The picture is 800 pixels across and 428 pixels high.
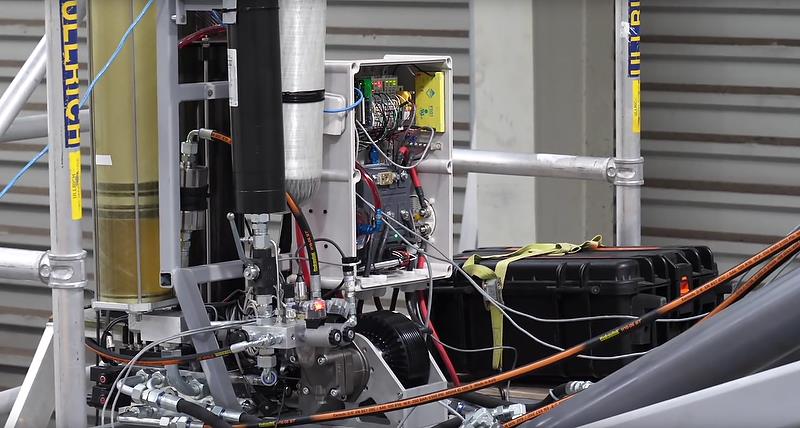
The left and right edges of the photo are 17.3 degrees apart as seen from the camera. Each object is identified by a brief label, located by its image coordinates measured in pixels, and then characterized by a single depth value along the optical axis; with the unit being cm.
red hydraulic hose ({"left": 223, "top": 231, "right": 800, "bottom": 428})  790
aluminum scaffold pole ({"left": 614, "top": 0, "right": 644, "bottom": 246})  1041
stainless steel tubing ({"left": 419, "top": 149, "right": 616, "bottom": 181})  1057
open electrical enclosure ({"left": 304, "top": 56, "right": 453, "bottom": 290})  853
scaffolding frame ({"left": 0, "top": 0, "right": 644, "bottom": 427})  735
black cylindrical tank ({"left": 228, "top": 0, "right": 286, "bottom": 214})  774
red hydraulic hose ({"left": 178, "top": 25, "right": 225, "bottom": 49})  847
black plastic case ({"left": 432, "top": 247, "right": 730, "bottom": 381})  923
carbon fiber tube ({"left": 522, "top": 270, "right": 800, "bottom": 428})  635
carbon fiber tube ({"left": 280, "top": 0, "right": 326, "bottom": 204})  813
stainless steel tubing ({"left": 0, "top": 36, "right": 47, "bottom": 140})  925
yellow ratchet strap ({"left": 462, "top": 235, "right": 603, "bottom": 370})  955
